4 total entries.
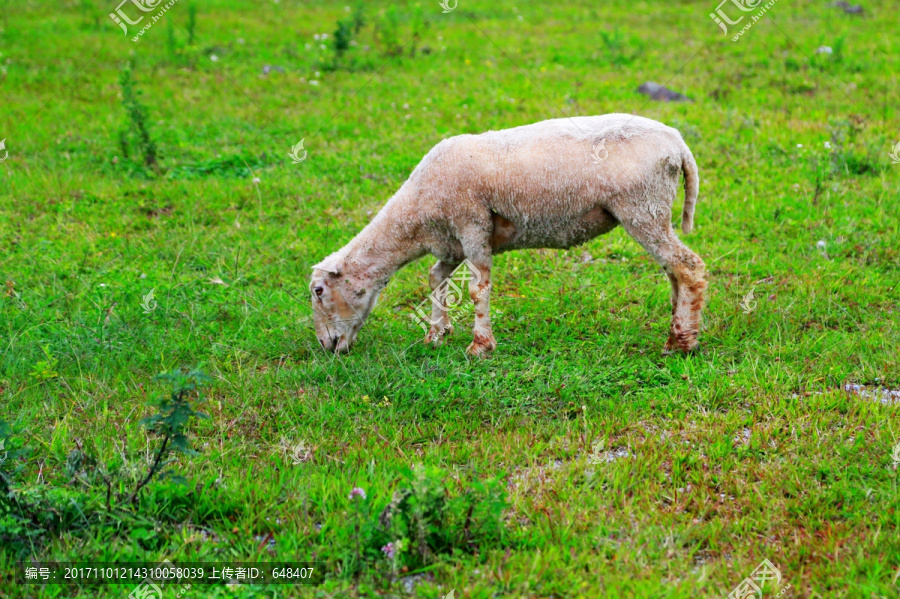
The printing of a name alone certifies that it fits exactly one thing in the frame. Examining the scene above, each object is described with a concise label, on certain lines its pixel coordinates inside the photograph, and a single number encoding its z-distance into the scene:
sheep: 10.99
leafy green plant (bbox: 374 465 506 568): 7.10
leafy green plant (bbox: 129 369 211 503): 7.47
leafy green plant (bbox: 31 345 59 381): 10.87
